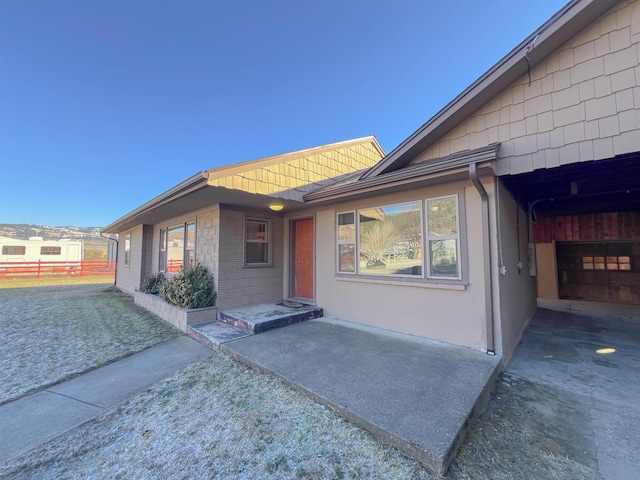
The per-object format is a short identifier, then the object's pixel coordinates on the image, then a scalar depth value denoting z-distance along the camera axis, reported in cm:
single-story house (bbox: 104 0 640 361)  324
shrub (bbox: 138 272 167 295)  812
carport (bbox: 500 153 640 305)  500
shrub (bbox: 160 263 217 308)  546
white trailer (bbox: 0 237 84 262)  2360
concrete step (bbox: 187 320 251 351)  430
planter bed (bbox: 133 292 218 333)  523
